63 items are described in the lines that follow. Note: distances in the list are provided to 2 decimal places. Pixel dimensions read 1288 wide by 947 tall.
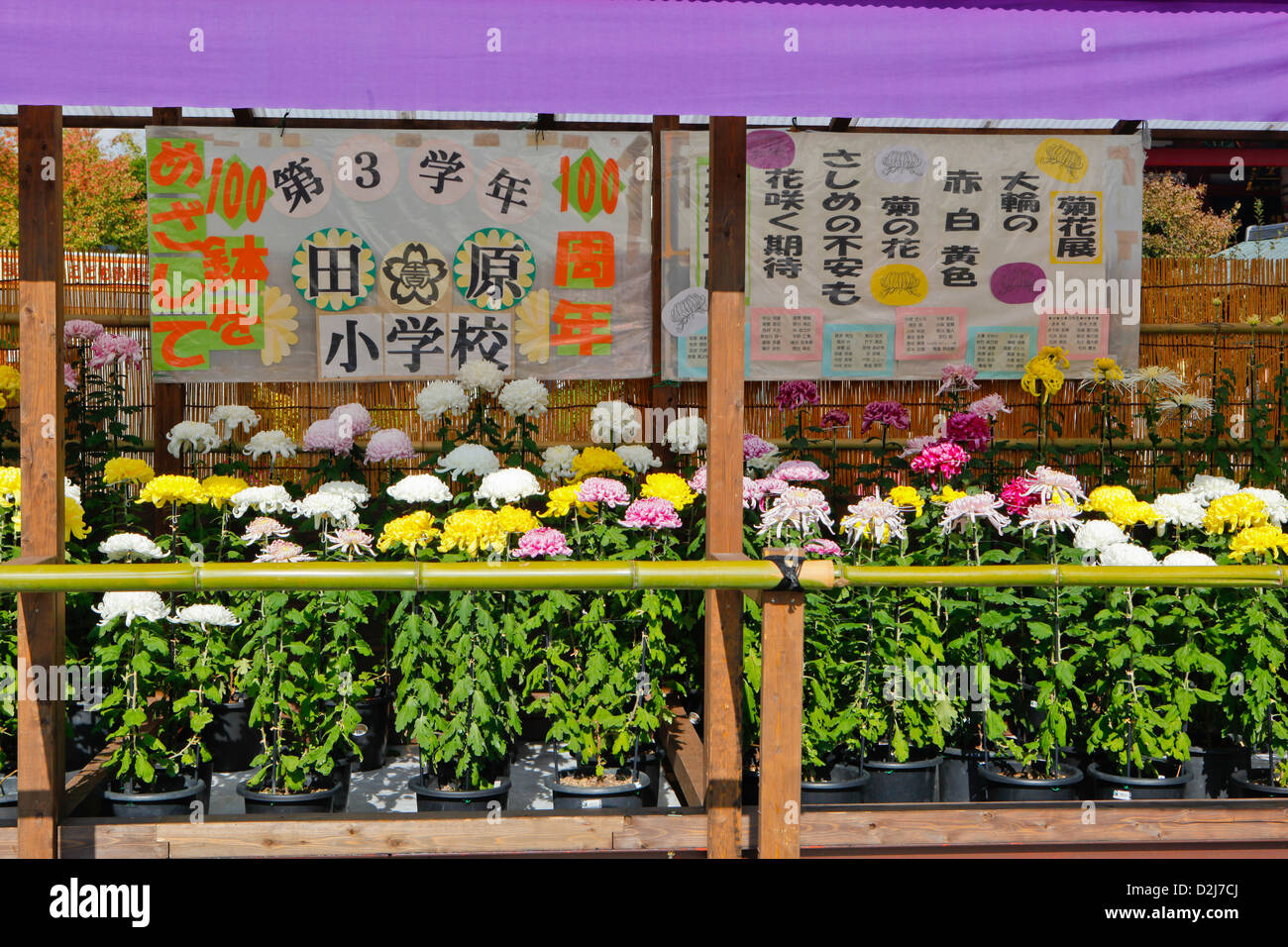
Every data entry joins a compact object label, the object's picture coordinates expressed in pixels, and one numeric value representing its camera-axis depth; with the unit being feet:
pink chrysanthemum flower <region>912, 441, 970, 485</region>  15.07
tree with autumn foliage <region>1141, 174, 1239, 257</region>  48.73
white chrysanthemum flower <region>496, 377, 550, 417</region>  17.39
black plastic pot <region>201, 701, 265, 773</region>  14.70
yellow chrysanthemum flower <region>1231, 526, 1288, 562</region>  13.65
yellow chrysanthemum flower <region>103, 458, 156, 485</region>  15.57
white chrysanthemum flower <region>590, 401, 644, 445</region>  17.74
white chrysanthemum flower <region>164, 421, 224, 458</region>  17.46
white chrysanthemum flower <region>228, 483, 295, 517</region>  14.38
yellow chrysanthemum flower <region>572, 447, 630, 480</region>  15.72
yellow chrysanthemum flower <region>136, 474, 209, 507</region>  14.32
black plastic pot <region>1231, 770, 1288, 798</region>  13.33
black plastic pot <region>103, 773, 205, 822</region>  12.66
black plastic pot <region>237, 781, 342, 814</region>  12.73
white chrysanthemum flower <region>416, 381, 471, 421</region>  17.04
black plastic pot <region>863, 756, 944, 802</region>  13.38
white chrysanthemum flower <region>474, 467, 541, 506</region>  14.24
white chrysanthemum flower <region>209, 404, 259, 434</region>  17.84
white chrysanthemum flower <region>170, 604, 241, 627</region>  12.78
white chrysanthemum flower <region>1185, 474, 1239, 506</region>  14.92
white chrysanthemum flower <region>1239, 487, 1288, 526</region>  14.25
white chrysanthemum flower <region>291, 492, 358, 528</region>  13.89
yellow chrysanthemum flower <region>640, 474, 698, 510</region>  14.23
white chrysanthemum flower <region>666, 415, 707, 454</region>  17.54
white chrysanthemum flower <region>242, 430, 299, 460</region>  16.99
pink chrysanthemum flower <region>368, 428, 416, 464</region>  16.33
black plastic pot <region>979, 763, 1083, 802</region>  13.20
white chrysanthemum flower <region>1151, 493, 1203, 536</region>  14.39
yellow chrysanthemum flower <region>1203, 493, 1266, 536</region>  14.05
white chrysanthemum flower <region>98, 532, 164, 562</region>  13.53
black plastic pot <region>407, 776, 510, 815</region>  12.75
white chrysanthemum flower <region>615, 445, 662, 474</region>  16.94
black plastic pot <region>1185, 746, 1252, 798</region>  13.79
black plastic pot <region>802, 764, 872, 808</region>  13.01
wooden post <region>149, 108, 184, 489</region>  20.07
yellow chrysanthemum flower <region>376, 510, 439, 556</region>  13.33
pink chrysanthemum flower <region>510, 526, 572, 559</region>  13.16
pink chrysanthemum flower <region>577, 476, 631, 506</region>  13.96
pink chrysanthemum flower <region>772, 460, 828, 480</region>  14.97
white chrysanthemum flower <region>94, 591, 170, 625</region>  12.35
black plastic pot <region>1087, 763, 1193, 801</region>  13.21
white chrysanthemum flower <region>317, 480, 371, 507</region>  14.44
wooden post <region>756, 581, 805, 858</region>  10.69
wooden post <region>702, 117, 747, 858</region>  11.34
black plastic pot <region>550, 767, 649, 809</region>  12.93
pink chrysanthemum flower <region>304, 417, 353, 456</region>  16.48
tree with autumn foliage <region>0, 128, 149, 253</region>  54.34
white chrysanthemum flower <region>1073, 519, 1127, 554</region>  13.75
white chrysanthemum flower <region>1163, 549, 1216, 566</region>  13.17
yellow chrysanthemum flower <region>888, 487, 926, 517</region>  14.33
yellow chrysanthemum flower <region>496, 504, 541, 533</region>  13.34
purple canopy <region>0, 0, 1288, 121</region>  10.16
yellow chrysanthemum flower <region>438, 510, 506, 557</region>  13.30
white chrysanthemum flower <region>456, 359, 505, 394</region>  17.04
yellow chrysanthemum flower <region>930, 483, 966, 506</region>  14.46
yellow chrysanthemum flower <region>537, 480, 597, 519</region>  14.07
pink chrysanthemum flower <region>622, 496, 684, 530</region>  13.52
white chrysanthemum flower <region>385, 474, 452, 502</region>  14.57
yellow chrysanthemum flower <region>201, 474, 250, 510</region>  14.42
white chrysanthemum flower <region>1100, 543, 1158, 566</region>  13.30
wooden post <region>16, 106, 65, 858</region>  11.08
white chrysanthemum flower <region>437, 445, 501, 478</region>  15.26
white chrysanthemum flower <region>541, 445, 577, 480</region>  16.70
